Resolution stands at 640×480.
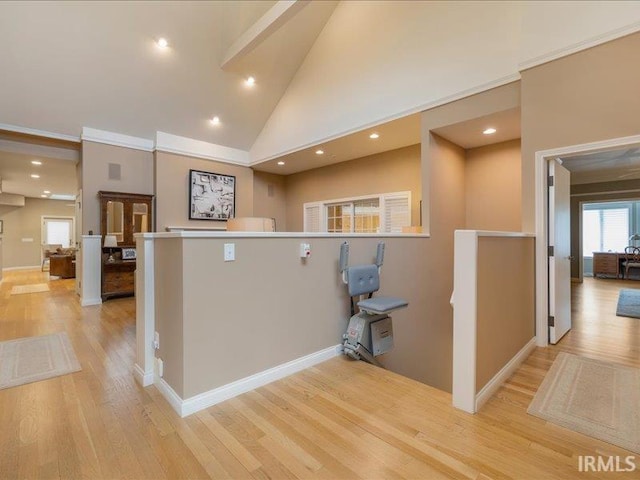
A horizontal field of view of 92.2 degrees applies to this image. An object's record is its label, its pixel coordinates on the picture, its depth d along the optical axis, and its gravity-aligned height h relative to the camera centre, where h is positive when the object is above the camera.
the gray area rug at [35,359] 2.51 -1.11
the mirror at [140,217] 5.72 +0.41
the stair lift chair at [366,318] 2.78 -0.74
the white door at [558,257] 3.16 -0.20
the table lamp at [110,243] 5.41 -0.07
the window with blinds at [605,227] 8.84 +0.34
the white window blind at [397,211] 5.62 +0.51
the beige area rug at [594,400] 1.77 -1.08
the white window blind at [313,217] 7.25 +0.52
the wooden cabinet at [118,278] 5.45 -0.72
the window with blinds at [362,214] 5.75 +0.52
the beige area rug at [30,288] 6.32 -1.07
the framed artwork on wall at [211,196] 6.28 +0.92
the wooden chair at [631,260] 7.77 -0.55
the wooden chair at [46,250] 10.43 -0.38
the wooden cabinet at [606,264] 8.07 -0.69
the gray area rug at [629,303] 4.27 -1.02
